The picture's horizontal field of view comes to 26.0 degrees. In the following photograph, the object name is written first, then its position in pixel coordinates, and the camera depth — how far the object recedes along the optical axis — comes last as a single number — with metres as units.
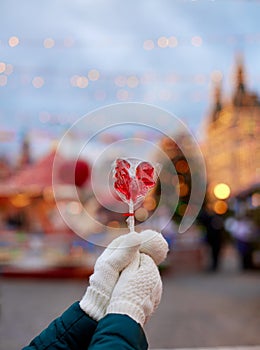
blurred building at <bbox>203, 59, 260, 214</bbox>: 8.55
